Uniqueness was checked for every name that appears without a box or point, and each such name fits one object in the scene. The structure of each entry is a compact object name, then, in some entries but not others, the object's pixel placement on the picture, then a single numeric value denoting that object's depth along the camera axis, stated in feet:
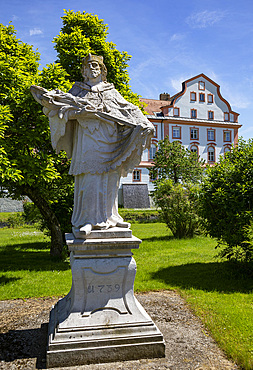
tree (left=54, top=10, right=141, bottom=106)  37.50
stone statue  13.09
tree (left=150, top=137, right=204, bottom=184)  90.38
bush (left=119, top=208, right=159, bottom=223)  85.54
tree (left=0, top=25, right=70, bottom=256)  24.23
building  116.98
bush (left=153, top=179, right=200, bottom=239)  46.62
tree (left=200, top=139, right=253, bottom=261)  22.67
